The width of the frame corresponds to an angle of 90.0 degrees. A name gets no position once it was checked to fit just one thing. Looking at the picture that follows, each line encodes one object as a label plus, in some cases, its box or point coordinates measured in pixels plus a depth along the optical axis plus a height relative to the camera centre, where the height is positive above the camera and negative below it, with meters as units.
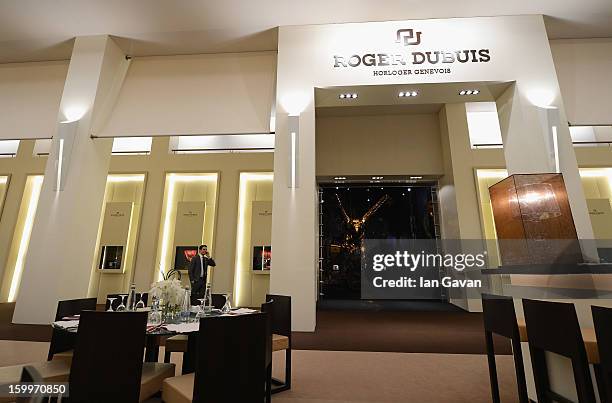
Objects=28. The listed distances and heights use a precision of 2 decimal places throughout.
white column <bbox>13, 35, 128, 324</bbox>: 4.85 +1.21
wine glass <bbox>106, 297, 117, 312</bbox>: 2.62 -0.25
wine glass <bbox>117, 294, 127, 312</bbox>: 2.48 -0.29
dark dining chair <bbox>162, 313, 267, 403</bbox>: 1.64 -0.49
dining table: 2.02 -0.38
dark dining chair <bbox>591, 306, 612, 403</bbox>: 1.40 -0.30
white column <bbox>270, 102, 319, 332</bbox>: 4.60 +0.76
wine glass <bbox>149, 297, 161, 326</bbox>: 2.37 -0.34
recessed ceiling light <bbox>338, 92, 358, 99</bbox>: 5.43 +3.09
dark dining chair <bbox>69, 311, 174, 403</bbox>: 1.68 -0.47
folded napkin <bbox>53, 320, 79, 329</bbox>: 2.11 -0.37
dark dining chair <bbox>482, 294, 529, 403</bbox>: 2.00 -0.38
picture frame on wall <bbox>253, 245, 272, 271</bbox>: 7.72 +0.36
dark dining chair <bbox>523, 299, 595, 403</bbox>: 1.53 -0.38
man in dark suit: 5.92 +0.01
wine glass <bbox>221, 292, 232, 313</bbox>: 2.77 -0.32
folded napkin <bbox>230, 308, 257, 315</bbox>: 2.83 -0.37
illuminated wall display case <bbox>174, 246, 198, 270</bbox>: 7.78 +0.40
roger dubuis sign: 5.21 +3.59
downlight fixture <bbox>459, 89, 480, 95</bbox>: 5.34 +3.07
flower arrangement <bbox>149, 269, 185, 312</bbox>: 2.44 -0.18
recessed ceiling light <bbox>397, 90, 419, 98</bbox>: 5.39 +3.09
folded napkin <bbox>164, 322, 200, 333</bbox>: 2.04 -0.38
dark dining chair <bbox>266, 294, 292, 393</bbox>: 2.76 -0.56
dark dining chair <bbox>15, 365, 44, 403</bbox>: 1.75 -0.66
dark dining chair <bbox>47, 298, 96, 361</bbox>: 2.49 -0.39
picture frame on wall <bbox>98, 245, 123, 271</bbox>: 7.89 +0.33
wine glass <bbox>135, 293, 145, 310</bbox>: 3.09 -0.34
